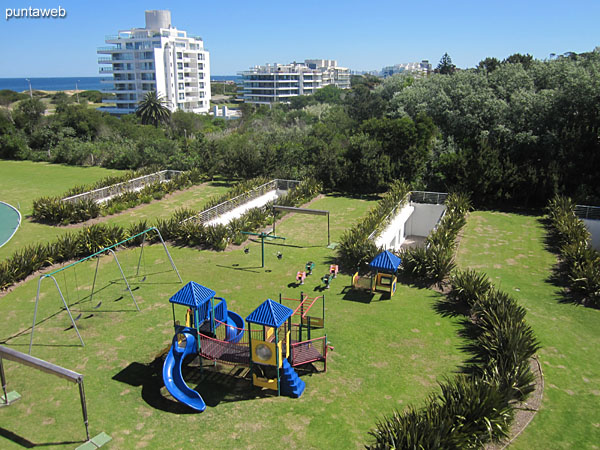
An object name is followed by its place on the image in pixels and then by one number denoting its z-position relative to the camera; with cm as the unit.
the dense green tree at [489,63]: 7752
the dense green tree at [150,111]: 7712
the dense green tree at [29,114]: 5744
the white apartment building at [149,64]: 10944
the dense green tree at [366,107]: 6829
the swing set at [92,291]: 1431
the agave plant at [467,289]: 1603
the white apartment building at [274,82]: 15988
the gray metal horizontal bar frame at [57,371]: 978
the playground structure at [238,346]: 1159
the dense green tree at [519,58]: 7134
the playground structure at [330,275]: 1861
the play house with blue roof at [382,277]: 1736
